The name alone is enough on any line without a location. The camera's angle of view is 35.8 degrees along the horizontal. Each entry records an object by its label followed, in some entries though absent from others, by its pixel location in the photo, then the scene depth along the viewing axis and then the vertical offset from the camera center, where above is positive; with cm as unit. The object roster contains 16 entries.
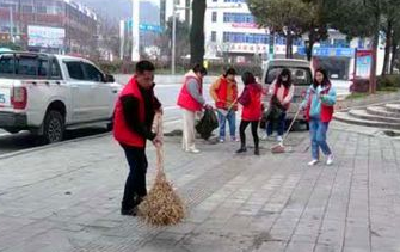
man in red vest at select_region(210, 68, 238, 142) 1351 -102
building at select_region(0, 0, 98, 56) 6931 +268
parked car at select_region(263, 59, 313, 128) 1662 -68
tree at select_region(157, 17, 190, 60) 8338 +138
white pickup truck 1198 -98
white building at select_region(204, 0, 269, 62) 10275 +303
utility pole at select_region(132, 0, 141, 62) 7219 +242
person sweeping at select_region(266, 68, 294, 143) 1307 -88
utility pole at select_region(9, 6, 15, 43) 6734 +187
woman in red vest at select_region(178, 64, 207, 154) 1139 -98
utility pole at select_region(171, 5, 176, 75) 6021 -2
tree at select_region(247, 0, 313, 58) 2890 +178
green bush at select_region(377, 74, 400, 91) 2759 -137
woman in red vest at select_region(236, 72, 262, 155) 1151 -101
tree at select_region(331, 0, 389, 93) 2231 +136
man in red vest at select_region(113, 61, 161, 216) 639 -76
